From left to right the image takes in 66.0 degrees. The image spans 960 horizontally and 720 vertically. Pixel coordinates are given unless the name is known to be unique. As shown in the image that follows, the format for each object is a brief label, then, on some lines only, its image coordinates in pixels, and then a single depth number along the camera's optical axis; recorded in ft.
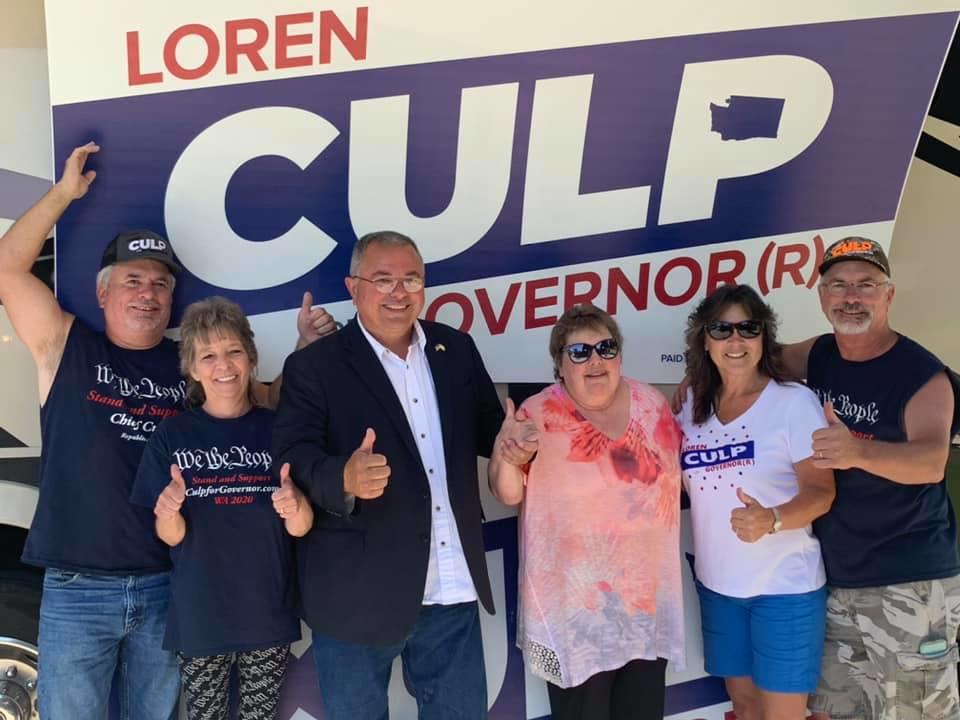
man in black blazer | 6.41
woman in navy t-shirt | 6.66
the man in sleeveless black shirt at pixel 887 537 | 6.99
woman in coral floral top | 6.71
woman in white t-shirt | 6.91
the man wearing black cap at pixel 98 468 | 6.94
